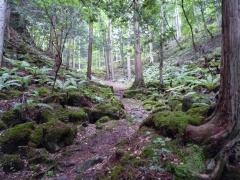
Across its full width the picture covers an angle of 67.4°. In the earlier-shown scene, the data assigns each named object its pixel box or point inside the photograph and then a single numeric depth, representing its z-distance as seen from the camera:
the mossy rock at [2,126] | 4.59
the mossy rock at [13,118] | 4.70
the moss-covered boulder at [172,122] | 3.24
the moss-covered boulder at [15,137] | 4.06
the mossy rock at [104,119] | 5.53
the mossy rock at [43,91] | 6.25
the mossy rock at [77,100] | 5.97
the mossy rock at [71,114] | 5.07
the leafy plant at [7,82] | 6.34
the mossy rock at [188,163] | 2.66
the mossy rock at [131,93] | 9.17
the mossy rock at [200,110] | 3.52
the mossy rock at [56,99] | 5.61
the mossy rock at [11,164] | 3.71
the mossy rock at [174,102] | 5.53
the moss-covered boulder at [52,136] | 4.19
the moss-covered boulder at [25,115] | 4.72
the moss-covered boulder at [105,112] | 5.75
